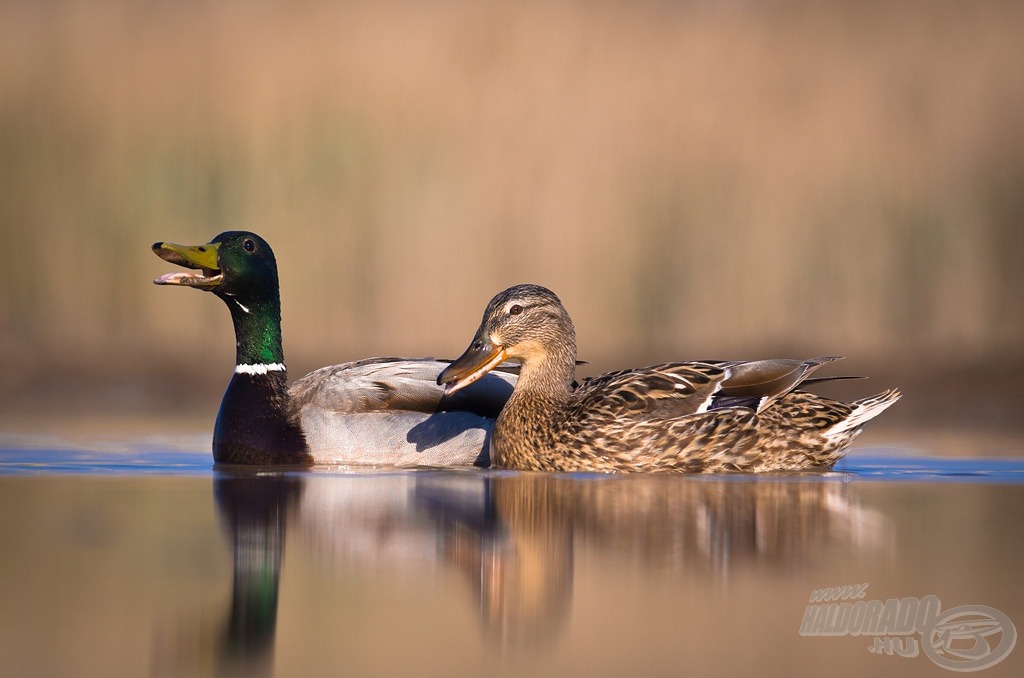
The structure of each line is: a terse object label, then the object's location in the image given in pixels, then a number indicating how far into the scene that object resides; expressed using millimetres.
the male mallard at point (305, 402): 15492
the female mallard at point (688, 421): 14719
